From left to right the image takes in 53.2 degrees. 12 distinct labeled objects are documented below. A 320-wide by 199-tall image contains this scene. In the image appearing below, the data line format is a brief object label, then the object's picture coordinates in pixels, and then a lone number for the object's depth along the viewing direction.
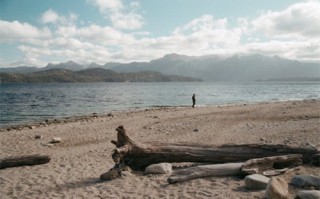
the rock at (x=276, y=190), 8.27
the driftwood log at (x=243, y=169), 10.46
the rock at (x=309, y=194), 8.18
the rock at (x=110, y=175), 11.27
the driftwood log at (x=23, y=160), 13.86
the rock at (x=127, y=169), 11.88
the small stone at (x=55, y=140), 20.40
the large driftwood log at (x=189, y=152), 11.87
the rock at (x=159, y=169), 11.62
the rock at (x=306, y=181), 9.44
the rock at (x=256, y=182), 9.34
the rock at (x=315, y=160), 11.59
